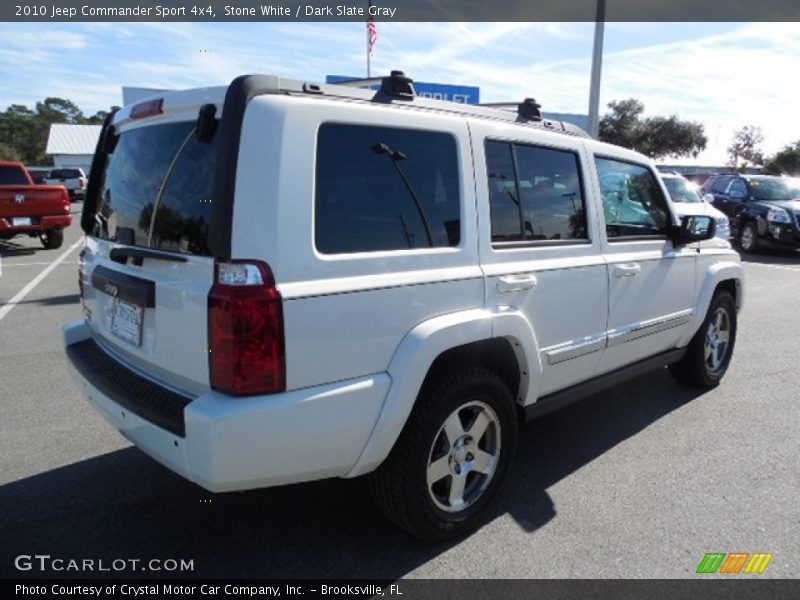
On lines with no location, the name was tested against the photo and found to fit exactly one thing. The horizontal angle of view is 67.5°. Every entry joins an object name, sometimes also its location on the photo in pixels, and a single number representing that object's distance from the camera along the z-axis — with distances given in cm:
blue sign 2277
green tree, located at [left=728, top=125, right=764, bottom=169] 6731
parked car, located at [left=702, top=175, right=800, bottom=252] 1327
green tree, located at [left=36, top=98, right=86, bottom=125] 9744
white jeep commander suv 211
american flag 2075
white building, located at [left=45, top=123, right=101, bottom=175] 6250
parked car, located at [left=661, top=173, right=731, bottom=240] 1176
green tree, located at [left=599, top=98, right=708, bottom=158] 5106
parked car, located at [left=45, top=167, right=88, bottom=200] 3562
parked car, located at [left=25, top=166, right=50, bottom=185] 3965
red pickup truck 1254
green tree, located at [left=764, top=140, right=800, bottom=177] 5494
